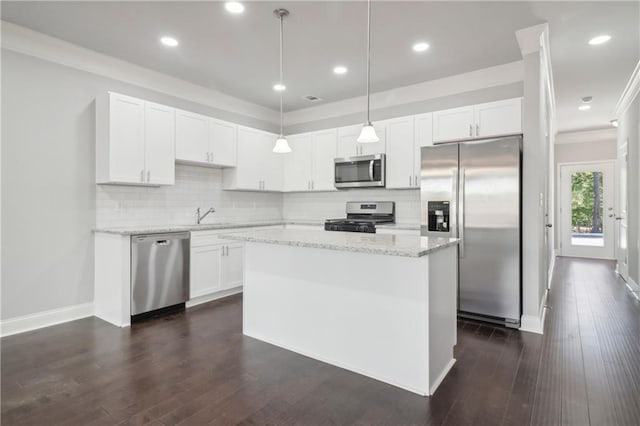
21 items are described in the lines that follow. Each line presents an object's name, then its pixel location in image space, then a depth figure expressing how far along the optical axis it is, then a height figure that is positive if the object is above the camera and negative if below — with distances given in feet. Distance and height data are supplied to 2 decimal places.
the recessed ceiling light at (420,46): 11.22 +5.46
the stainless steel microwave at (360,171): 15.17 +1.91
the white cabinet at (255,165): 16.10 +2.39
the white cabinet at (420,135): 13.94 +3.18
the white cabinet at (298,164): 17.67 +2.58
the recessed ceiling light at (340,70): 13.23 +5.53
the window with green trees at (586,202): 24.40 +0.86
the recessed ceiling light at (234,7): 8.96 +5.41
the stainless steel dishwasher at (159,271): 11.42 -1.97
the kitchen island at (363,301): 7.05 -2.02
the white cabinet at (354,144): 15.34 +3.19
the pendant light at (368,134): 8.59 +1.97
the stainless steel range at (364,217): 14.43 -0.14
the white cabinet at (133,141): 11.59 +2.52
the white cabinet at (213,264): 13.16 -2.01
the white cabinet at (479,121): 12.01 +3.40
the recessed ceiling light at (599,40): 10.88 +5.55
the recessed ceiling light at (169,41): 10.82 +5.43
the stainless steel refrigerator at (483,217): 10.80 -0.10
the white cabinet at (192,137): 13.56 +3.06
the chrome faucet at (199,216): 15.29 -0.10
